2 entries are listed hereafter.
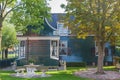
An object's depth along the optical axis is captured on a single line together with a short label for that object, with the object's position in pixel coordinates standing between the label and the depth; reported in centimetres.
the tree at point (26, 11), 2283
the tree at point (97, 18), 2606
